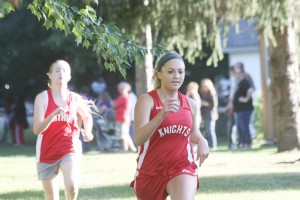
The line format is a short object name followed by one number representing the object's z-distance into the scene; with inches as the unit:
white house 1897.1
